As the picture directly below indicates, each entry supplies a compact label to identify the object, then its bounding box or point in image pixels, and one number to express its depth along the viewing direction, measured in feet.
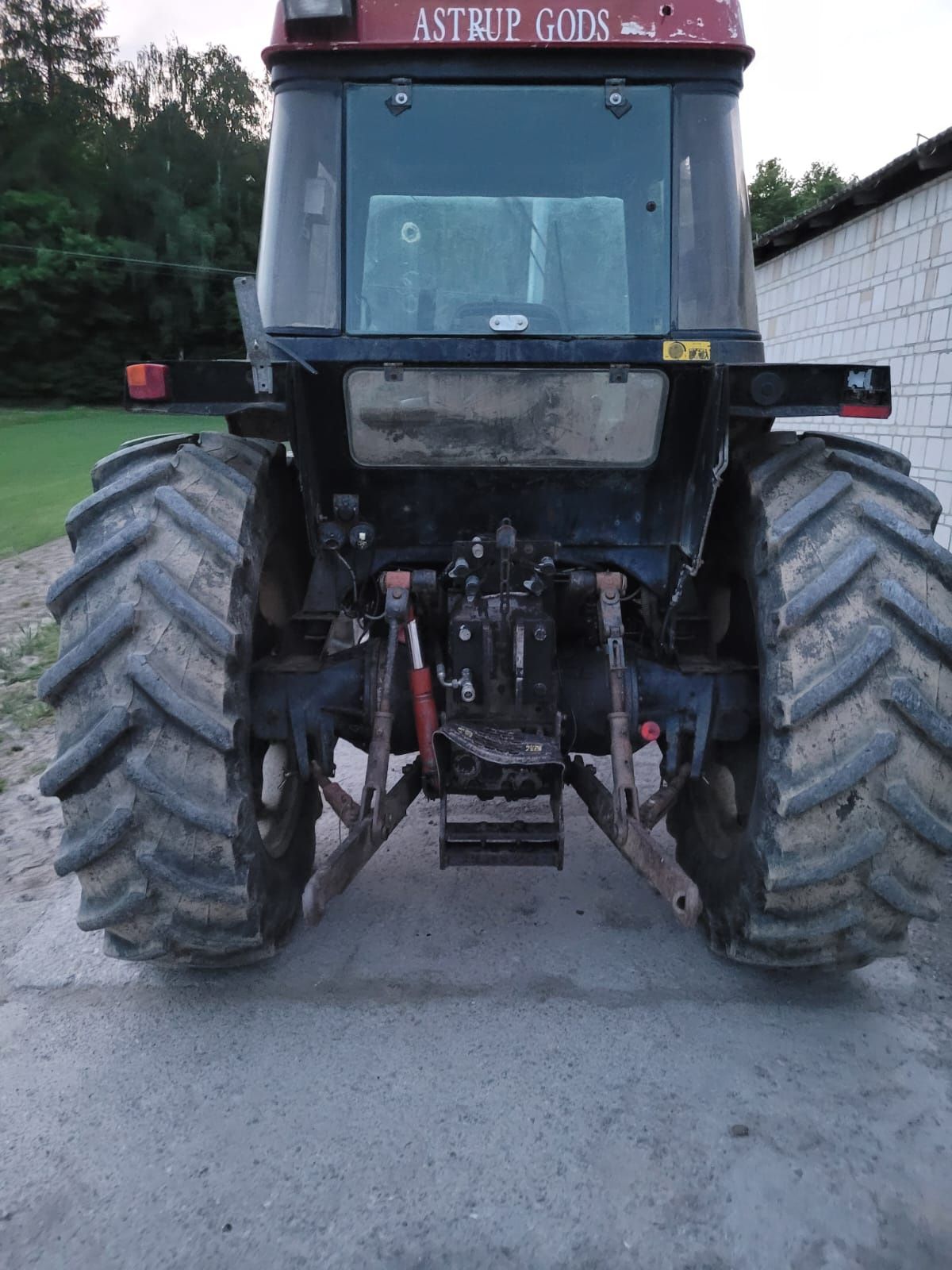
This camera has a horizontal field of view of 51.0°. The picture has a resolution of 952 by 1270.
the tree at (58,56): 127.73
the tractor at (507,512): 8.16
